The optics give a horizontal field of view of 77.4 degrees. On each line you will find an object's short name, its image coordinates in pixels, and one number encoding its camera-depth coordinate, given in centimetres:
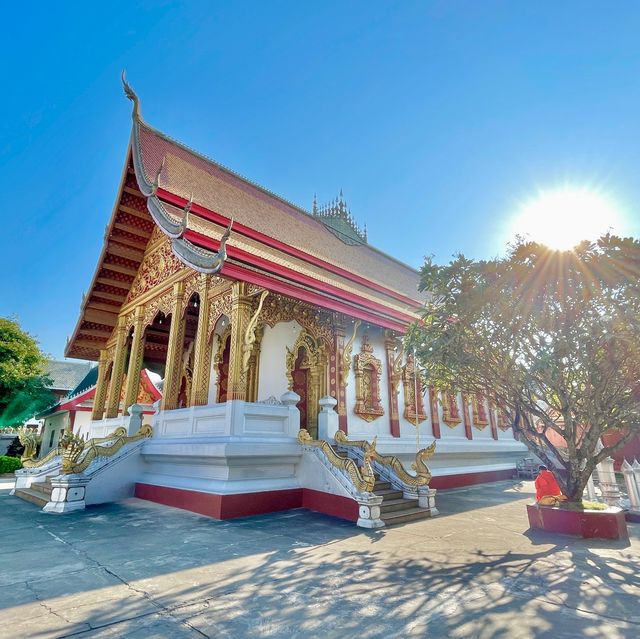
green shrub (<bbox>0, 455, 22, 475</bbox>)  1593
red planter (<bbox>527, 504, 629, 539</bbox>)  477
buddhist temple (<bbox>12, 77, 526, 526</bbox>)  657
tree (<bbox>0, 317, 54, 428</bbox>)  1898
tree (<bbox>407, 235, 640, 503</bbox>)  492
